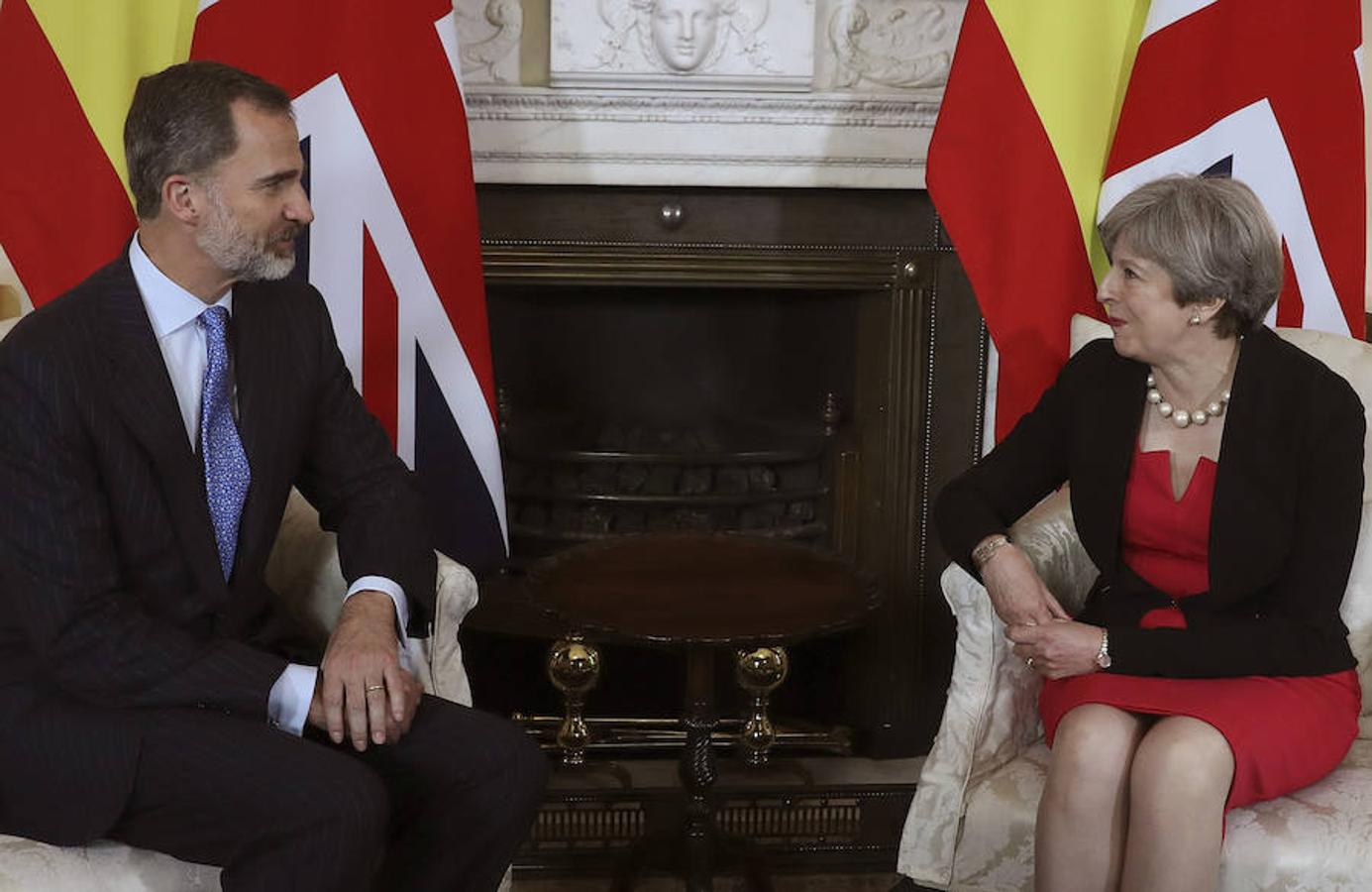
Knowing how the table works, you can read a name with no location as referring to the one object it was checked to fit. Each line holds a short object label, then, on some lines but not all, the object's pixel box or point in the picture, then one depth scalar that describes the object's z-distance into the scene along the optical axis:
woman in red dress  1.87
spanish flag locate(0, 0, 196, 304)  2.52
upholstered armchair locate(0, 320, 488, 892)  1.71
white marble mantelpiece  2.83
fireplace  2.97
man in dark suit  1.68
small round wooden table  2.17
